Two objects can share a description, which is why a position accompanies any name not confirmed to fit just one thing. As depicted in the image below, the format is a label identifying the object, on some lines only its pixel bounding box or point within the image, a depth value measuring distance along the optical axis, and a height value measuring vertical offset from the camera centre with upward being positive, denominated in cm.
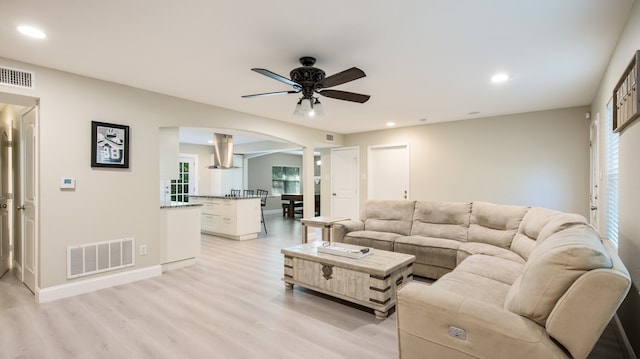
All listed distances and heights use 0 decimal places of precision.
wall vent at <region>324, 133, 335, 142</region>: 691 +96
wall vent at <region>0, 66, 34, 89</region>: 281 +96
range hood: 680 +68
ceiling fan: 263 +88
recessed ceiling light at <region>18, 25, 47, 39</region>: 229 +113
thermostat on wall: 318 -2
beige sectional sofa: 124 -63
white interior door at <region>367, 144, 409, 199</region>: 657 +17
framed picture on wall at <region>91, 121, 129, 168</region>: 338 +40
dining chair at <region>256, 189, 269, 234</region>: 693 -48
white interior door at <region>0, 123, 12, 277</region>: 402 -8
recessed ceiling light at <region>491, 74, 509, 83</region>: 330 +111
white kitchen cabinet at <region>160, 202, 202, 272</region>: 410 -74
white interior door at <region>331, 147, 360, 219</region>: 730 -6
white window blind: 263 -4
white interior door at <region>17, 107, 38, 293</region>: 323 -17
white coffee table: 265 -89
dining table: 978 -80
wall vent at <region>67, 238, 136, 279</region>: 324 -84
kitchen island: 609 -74
